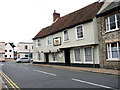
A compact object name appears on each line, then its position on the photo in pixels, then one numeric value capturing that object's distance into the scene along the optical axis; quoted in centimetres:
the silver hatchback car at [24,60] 3747
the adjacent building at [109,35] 1334
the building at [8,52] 7148
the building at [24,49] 5350
